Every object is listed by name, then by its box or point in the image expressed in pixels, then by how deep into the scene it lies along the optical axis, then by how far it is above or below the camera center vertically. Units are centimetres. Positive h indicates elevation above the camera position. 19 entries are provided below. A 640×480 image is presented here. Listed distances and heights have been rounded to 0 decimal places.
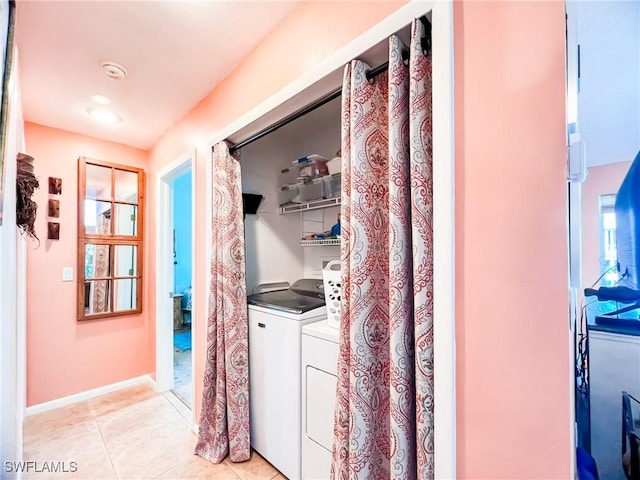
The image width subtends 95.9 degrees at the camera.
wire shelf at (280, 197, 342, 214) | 201 +29
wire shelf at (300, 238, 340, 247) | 214 +1
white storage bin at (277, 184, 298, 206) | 252 +43
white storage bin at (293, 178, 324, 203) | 237 +44
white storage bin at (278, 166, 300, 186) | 253 +58
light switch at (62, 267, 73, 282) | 259 -26
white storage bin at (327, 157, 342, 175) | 205 +56
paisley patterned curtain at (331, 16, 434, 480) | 88 -11
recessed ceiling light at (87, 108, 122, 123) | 229 +106
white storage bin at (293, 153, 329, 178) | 217 +59
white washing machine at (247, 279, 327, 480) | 156 -77
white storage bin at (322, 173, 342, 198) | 210 +44
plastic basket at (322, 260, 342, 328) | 145 -27
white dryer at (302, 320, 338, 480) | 138 -76
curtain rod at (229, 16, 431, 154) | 93 +66
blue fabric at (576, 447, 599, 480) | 80 -65
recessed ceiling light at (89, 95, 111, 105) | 211 +108
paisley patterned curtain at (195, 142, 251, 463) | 177 -57
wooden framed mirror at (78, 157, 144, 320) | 268 +6
